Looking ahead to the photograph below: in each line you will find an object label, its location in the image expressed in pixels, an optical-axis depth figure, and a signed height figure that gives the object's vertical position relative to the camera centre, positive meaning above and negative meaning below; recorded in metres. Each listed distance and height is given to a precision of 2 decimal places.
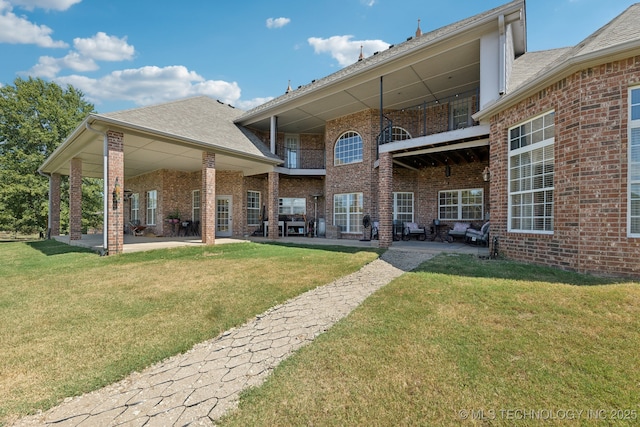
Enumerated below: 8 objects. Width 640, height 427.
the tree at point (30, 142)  18.25 +5.01
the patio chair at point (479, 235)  9.41 -0.80
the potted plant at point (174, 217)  14.72 -0.27
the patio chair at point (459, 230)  11.11 -0.73
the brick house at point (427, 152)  4.91 +2.07
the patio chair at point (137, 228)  15.06 -0.87
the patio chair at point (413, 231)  12.03 -0.81
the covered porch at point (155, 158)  8.23 +2.32
